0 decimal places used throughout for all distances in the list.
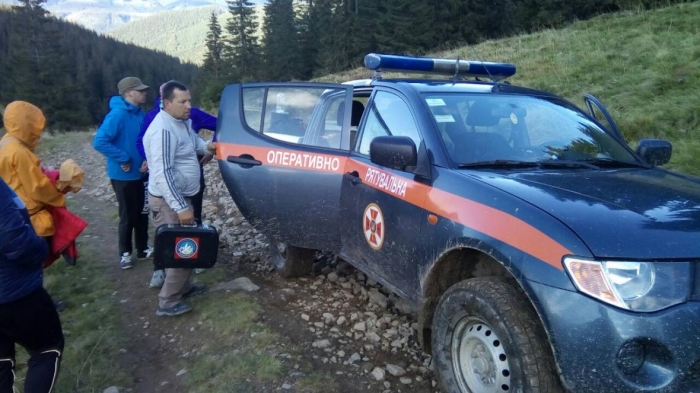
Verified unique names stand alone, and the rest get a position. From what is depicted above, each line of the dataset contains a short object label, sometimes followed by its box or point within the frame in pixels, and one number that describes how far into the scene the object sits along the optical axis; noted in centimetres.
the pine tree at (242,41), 5588
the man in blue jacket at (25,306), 247
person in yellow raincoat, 336
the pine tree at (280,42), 5047
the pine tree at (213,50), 5919
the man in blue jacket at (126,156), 510
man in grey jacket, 391
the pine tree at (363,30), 3962
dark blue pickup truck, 203
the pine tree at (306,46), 5019
